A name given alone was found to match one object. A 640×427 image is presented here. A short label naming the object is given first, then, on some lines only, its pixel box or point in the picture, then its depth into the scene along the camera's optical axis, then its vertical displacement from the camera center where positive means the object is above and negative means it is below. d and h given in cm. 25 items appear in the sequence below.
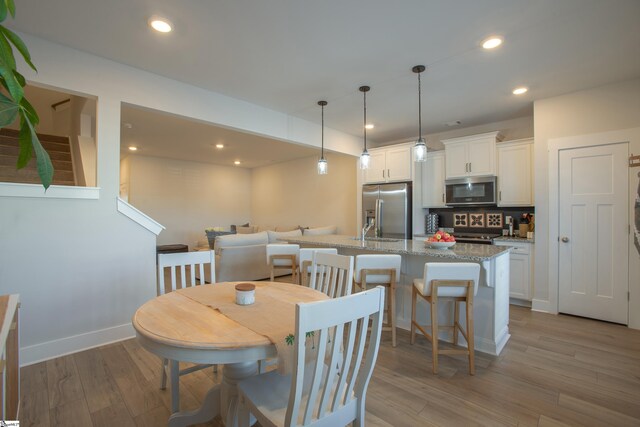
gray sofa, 469 -67
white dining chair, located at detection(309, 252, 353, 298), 199 -40
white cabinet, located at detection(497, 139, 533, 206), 397 +58
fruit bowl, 280 -29
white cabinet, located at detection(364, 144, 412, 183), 487 +86
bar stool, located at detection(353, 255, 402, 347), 266 -53
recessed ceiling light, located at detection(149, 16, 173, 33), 219 +144
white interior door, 319 -20
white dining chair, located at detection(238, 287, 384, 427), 99 -64
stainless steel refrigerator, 483 +8
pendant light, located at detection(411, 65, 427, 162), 288 +66
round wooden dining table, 115 -50
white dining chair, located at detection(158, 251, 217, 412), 171 -43
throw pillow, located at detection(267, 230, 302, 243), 504 -36
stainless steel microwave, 428 +36
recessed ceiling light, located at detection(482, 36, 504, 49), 241 +143
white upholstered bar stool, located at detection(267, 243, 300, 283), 335 -48
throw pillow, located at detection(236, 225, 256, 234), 797 -42
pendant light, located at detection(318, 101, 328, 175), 370 +62
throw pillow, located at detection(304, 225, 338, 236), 568 -32
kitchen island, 252 -65
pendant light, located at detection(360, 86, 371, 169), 339 +66
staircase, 373 +77
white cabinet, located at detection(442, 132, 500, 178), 423 +89
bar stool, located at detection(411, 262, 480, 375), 224 -56
